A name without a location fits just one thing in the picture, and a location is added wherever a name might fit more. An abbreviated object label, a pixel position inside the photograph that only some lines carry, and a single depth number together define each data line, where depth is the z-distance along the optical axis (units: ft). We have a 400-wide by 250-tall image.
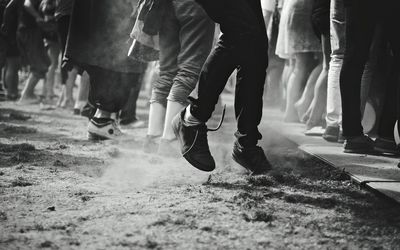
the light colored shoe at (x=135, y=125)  22.24
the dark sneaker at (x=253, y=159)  11.16
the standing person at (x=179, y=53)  14.07
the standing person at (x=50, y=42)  27.09
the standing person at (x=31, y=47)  30.86
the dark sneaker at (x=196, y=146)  10.76
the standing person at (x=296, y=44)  19.72
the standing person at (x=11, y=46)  30.48
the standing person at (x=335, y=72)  15.08
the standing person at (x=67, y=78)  18.74
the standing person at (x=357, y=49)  13.08
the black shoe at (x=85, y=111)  24.23
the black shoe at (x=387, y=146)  13.75
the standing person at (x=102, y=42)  17.03
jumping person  10.36
